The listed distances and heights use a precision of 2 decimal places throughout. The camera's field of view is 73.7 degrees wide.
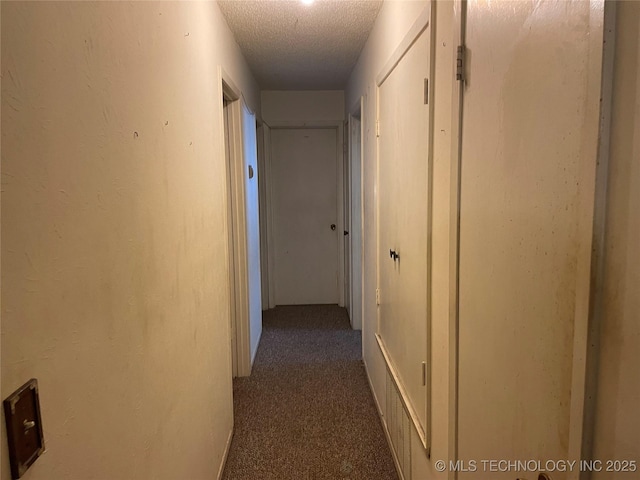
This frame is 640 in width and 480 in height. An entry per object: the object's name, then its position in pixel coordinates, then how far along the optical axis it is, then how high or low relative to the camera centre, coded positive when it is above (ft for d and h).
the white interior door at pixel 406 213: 5.08 -0.28
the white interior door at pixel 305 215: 15.76 -0.71
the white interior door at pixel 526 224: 2.15 -0.21
